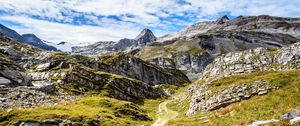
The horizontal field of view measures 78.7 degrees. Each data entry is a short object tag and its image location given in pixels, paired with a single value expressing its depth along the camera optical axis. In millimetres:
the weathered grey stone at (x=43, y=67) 72861
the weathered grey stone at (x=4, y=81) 47817
